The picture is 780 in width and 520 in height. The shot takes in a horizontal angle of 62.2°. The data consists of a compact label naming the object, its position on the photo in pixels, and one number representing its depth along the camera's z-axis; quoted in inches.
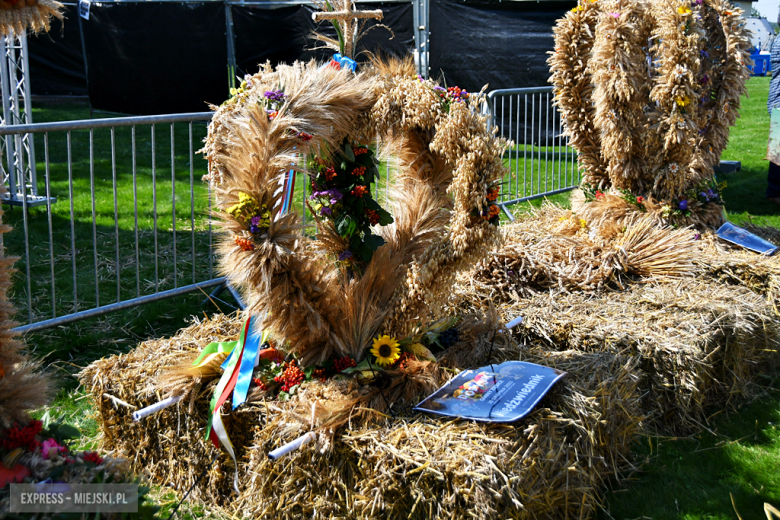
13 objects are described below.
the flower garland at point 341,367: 116.1
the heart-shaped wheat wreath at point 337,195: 105.3
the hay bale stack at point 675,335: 138.9
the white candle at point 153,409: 114.3
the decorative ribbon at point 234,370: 110.6
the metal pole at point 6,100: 274.4
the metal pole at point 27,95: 285.2
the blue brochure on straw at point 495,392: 104.0
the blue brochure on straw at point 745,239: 203.8
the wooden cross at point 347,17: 122.1
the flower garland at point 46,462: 73.0
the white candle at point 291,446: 98.9
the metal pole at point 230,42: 540.4
